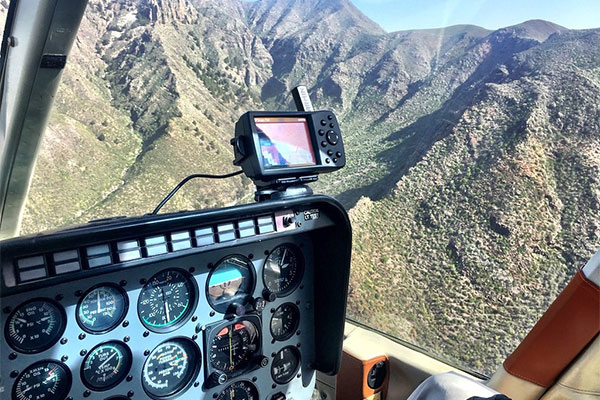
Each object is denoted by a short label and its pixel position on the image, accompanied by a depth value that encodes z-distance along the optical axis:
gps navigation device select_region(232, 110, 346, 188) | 0.49
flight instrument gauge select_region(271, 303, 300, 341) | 0.60
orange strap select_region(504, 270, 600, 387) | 0.39
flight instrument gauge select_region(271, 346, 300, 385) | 0.62
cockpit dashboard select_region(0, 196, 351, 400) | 0.39
